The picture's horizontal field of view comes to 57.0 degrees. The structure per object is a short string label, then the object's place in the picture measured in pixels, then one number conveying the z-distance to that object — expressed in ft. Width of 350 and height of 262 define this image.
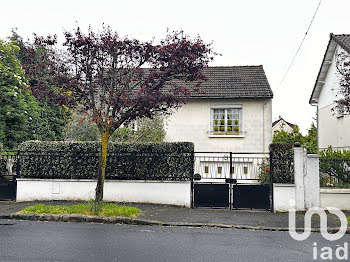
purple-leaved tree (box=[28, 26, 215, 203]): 29.40
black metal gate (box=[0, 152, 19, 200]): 37.96
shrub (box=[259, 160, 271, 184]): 34.96
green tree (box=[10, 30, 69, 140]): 70.33
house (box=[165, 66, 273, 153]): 53.83
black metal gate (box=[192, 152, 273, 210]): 33.71
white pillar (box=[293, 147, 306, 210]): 33.27
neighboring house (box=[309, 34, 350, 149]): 57.77
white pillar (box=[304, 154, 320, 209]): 33.30
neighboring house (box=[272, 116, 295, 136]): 196.75
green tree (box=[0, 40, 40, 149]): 48.76
